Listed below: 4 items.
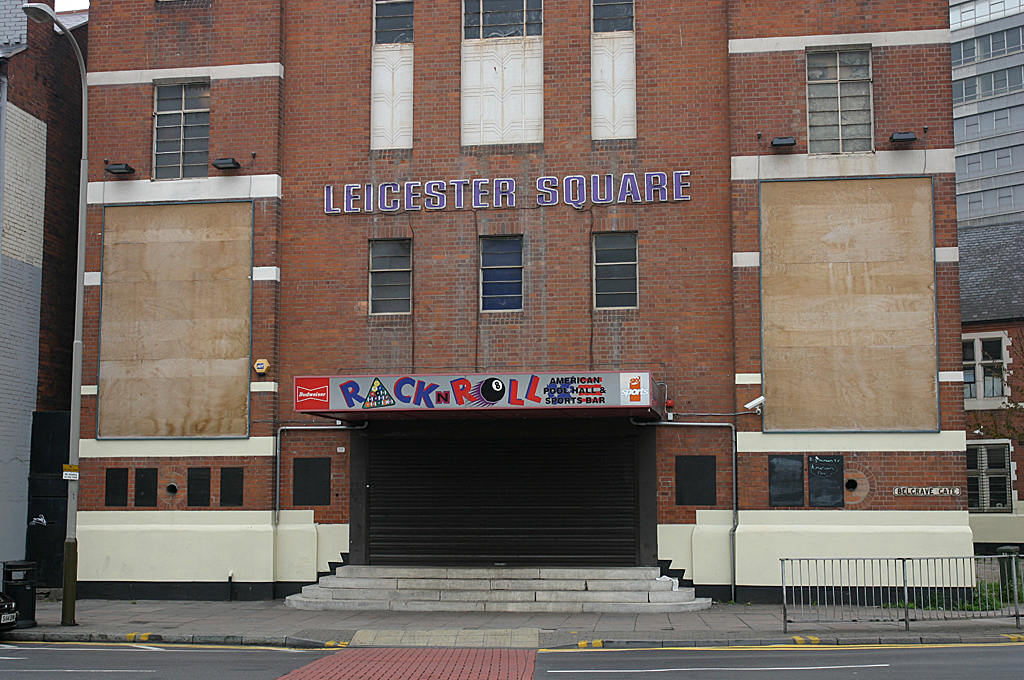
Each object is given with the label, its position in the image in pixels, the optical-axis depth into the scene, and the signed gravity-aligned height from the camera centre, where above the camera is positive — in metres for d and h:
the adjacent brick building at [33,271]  22.27 +2.79
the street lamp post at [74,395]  17.75 +0.01
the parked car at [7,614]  16.86 -3.60
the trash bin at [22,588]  17.61 -3.30
